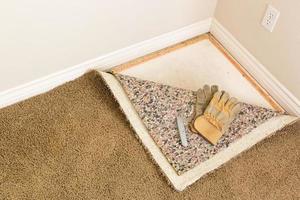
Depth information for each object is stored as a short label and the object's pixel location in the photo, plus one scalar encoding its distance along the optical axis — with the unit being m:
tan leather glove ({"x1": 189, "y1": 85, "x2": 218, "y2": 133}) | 1.48
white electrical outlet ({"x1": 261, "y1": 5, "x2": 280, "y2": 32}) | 1.48
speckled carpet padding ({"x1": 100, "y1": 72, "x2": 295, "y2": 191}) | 1.35
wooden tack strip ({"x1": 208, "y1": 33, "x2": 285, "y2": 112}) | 1.63
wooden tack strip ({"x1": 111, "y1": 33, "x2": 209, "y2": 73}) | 1.68
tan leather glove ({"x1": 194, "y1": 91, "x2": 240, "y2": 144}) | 1.42
